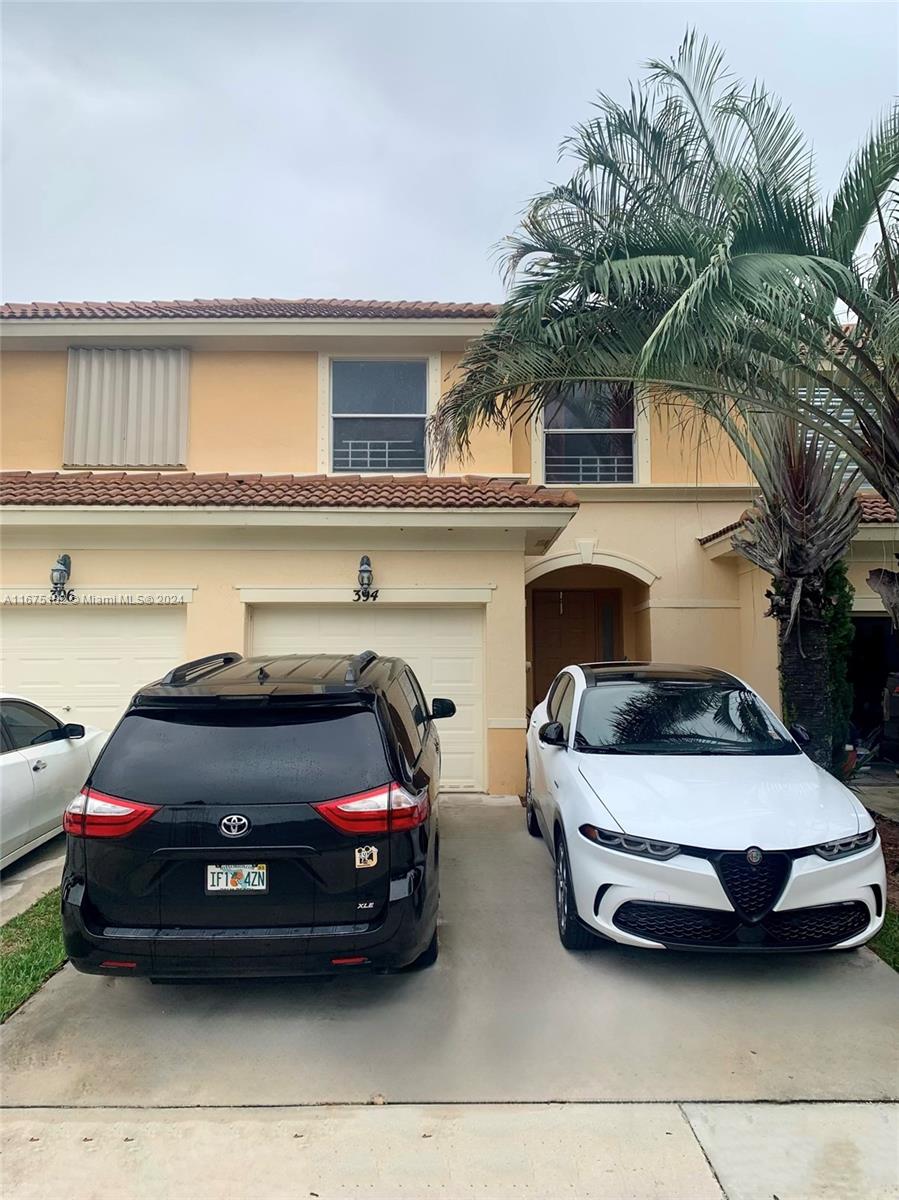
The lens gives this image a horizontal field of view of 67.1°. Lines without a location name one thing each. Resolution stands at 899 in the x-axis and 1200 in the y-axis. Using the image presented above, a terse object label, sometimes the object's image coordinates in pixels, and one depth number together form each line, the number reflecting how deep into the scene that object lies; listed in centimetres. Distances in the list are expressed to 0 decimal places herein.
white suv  366
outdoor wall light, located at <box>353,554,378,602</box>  792
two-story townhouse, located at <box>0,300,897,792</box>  793
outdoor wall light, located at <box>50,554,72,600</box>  786
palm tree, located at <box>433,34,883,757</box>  479
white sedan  536
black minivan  323
